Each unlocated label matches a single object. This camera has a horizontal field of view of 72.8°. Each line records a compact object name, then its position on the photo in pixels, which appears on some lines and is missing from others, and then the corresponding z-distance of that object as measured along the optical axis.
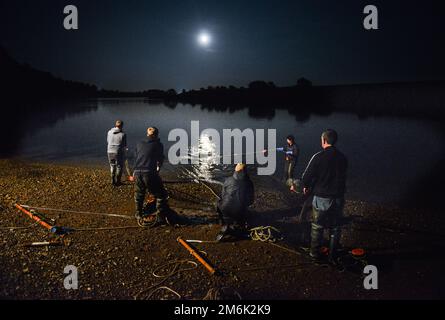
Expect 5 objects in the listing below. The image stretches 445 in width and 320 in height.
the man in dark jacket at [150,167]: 7.71
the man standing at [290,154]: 11.88
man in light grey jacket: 11.17
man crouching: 7.14
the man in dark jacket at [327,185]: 5.81
